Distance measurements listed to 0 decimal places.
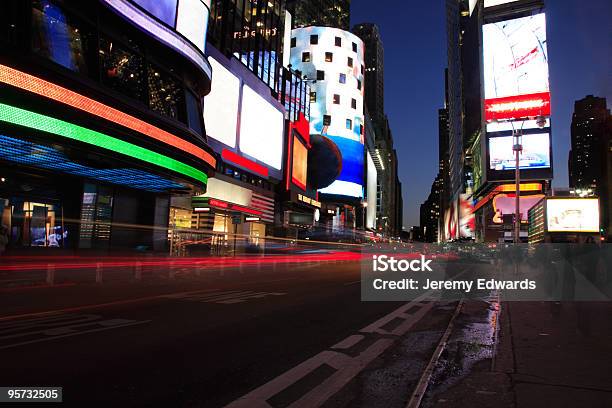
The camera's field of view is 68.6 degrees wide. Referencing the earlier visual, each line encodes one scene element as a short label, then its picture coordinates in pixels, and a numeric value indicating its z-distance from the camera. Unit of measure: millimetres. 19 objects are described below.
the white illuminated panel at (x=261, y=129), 35375
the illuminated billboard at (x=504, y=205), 87375
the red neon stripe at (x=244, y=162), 31656
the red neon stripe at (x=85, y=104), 12820
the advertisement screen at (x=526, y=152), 74188
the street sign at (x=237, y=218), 35859
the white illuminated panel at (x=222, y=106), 30406
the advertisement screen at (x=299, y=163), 45594
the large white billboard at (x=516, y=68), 74500
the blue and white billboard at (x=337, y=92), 74375
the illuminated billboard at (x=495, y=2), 84500
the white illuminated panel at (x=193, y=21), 22859
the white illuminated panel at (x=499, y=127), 80188
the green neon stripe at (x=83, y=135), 12987
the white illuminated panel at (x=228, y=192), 31219
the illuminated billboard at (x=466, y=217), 136500
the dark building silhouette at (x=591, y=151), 130125
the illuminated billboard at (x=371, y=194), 118250
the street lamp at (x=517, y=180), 26906
